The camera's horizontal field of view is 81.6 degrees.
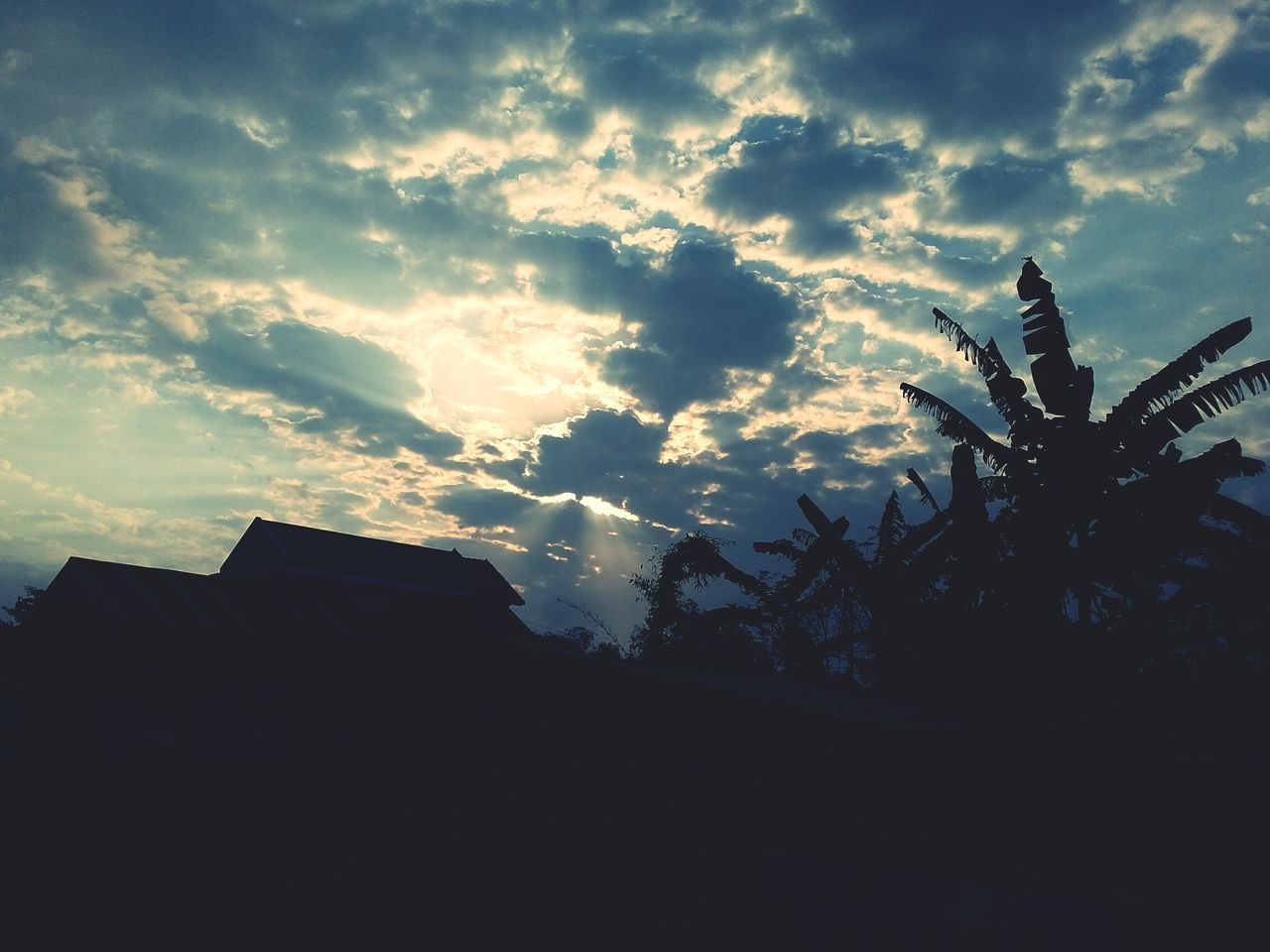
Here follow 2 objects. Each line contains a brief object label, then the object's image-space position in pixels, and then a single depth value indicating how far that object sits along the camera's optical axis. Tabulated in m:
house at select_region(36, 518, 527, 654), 12.62
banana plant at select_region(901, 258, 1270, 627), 12.48
